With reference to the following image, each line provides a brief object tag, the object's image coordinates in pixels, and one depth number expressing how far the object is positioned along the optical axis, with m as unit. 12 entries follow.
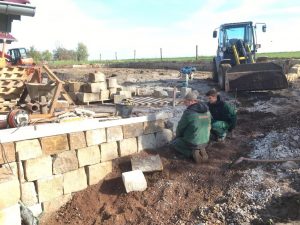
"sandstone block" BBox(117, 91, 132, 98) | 6.97
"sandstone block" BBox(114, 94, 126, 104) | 6.81
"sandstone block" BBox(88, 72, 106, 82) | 6.77
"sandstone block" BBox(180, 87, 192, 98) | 7.50
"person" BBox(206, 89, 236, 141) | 4.43
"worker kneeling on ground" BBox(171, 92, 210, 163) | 3.87
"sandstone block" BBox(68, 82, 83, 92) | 6.77
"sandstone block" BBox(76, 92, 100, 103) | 6.56
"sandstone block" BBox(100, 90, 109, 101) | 6.75
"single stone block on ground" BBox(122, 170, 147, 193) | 3.50
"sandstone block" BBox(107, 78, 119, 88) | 6.94
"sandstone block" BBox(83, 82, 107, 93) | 6.64
